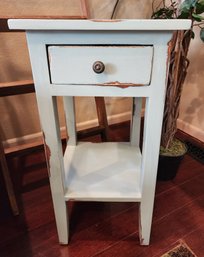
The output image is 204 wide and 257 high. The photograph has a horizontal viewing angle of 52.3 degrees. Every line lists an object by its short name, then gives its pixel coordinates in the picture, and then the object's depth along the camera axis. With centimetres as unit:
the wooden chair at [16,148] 76
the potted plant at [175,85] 72
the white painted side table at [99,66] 42
